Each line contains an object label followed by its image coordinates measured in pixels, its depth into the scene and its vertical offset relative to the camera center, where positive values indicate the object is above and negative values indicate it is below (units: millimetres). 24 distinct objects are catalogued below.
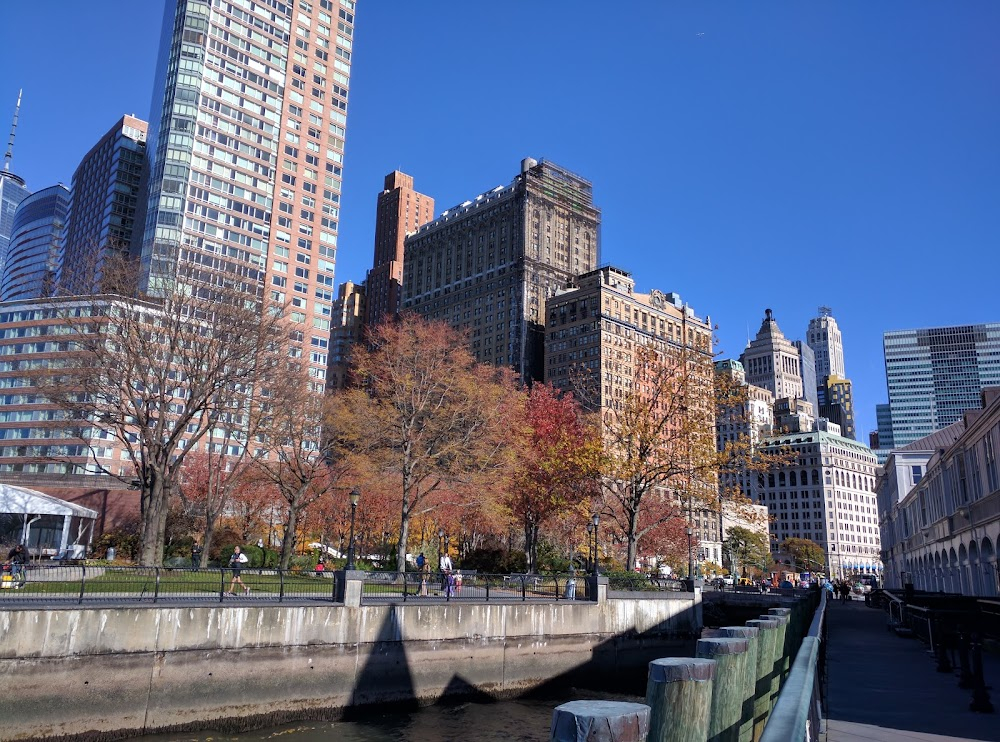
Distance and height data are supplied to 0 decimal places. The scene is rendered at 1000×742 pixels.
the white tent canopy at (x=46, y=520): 44781 +584
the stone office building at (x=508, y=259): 167500 +67979
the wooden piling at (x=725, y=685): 4875 -936
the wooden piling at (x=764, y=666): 7545 -1295
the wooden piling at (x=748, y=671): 6105 -1065
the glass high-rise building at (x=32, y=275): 172538 +64031
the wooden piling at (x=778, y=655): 9211 -1484
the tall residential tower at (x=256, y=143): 113500 +62983
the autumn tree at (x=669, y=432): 42219 +6434
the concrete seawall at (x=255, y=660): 19391 -4008
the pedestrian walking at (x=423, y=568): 33656 -1812
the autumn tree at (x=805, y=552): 172125 -1432
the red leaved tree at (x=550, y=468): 44656 +4450
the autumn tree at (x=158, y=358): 35500 +8567
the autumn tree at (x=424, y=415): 45125 +7581
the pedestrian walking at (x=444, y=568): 33747 -1510
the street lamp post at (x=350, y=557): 26705 -830
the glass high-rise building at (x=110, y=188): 139125 +66893
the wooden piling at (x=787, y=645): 11709 -1698
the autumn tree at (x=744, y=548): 144375 -733
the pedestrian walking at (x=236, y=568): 27528 -1363
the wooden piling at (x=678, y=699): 3922 -825
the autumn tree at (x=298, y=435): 43688 +6133
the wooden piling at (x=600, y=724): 2883 -715
